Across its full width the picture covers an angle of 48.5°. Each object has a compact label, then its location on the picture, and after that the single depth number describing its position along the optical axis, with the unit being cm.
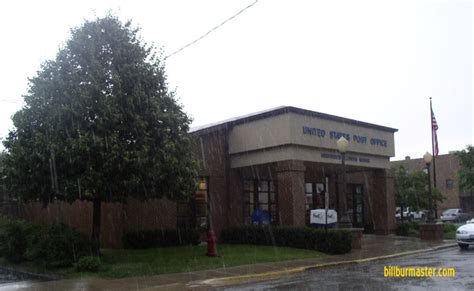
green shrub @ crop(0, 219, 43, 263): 1906
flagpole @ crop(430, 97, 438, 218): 3086
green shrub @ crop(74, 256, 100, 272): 1547
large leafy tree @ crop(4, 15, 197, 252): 1576
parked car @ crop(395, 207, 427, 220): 5967
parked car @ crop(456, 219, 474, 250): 2112
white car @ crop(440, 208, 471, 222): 5788
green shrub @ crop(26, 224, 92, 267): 1650
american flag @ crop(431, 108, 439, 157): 3086
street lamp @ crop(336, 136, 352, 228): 2088
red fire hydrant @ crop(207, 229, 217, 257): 1831
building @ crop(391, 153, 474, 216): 7150
